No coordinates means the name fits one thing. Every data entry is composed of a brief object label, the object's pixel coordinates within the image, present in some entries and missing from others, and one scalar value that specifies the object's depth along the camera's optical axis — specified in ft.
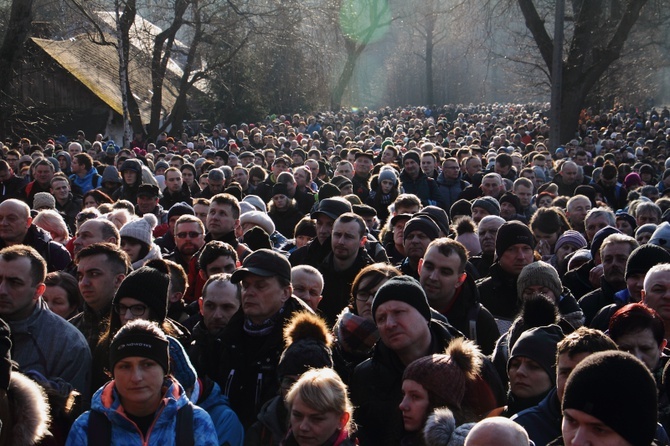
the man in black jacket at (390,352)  13.66
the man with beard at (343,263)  21.80
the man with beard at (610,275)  20.95
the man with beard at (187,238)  24.67
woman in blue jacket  11.92
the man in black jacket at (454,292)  17.75
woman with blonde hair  12.00
